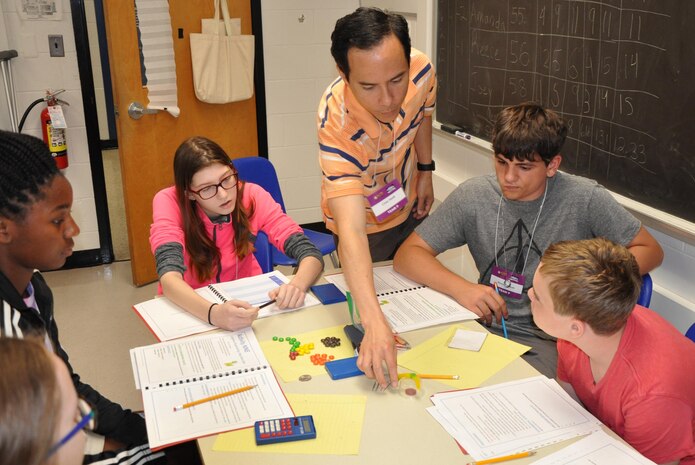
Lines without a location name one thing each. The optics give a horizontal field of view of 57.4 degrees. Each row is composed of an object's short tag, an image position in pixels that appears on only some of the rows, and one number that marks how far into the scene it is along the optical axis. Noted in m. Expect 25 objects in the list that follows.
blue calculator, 1.31
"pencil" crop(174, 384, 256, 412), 1.43
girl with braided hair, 1.39
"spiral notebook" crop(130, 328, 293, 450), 1.37
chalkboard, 1.98
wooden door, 3.58
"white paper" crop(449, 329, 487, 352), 1.68
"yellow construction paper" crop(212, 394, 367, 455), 1.29
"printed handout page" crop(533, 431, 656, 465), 1.24
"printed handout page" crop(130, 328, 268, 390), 1.56
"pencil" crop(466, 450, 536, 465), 1.24
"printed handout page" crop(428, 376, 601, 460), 1.30
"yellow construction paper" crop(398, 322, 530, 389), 1.55
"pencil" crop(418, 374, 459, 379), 1.53
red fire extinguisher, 3.90
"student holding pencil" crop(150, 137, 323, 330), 2.10
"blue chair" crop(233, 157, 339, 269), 3.04
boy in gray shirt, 1.95
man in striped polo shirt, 1.75
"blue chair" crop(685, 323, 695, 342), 1.72
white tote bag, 3.76
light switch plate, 3.89
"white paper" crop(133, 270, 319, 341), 1.80
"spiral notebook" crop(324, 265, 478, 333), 1.81
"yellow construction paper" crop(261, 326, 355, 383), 1.58
